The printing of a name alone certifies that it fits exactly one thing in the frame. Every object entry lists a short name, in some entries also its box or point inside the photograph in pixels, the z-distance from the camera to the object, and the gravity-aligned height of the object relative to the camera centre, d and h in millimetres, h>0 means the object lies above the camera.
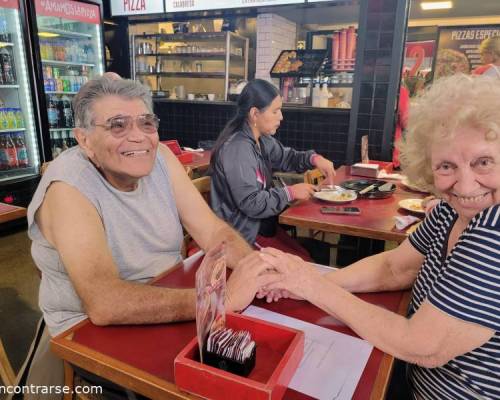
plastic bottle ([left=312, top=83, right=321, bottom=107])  5016 -29
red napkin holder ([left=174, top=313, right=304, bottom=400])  750 -555
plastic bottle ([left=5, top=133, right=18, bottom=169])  4336 -709
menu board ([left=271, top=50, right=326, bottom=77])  5186 +408
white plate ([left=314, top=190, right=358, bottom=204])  2289 -596
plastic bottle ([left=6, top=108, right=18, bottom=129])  4258 -338
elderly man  1122 -459
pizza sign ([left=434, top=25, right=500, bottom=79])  7340 +943
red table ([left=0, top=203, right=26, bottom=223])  2021 -647
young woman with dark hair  2301 -504
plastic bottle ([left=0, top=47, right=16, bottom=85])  4090 +208
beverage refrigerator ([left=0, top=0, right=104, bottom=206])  4105 +140
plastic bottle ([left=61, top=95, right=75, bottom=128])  4895 -289
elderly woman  874 -414
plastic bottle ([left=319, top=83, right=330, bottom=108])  4980 -39
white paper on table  847 -620
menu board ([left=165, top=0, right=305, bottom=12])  4410 +1034
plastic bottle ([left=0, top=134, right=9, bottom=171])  4309 -730
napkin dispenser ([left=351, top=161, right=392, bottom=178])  3078 -581
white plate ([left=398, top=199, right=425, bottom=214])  2111 -592
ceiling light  7141 +1653
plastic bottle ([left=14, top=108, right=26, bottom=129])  4350 -334
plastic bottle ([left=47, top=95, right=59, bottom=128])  4766 -286
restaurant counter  4793 -420
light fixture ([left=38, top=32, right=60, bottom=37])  4668 +633
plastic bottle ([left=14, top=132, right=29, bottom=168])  4410 -692
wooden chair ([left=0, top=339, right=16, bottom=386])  1820 -1296
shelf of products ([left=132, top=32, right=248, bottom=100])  6336 +521
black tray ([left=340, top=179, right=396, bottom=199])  2424 -598
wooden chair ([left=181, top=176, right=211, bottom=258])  2289 -624
